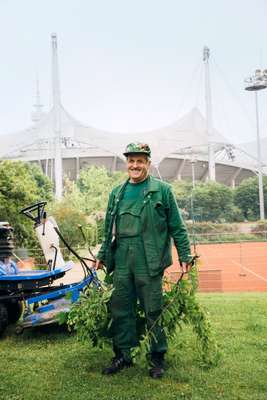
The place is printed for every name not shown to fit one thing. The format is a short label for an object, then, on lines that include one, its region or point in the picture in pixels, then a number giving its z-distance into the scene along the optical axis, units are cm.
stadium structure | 7506
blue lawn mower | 469
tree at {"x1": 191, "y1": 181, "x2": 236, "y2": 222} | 4803
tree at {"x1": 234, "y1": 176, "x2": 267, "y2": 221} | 5353
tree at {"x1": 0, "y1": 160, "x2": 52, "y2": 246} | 1335
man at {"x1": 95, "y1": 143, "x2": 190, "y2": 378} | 368
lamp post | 5275
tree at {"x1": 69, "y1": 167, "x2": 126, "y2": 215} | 3456
